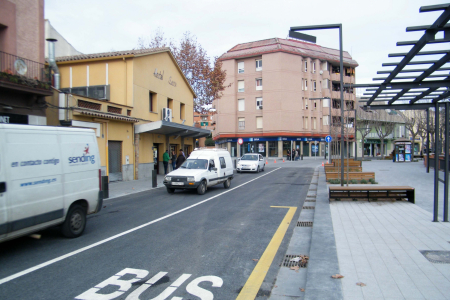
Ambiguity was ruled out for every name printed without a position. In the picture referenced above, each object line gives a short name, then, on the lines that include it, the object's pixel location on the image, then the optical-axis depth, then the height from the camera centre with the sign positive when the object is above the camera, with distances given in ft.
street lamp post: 32.17 +11.38
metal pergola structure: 15.65 +4.38
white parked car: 86.07 -4.12
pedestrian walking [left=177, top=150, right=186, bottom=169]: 63.67 -2.02
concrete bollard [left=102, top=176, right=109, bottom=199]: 38.77 -4.70
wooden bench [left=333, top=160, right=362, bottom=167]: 71.93 -3.58
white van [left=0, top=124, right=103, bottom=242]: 17.93 -1.96
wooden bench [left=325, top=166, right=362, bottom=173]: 65.29 -4.48
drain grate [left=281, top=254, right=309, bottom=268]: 17.46 -6.28
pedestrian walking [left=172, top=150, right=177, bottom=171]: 83.05 -3.42
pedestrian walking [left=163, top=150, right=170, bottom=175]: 71.43 -2.92
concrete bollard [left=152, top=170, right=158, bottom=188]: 53.68 -5.27
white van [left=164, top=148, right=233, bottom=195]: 43.96 -3.50
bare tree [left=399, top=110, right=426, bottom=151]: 123.76 +11.34
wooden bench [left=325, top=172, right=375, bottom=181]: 55.08 -4.68
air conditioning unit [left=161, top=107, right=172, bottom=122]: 77.87 +8.15
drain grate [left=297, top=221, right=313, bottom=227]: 26.61 -6.32
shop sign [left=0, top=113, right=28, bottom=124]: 38.88 +3.68
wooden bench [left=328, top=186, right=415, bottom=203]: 35.19 -4.99
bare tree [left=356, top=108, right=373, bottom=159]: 150.61 +13.76
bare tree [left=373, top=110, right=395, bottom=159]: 157.69 +13.32
